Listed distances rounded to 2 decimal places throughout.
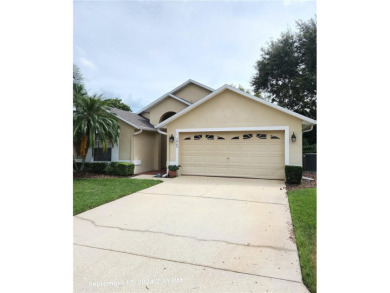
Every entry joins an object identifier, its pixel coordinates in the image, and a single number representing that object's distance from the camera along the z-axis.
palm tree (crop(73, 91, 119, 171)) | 9.05
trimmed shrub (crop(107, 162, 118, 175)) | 10.10
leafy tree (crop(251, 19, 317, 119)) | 8.30
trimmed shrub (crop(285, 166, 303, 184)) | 7.79
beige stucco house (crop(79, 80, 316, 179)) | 8.62
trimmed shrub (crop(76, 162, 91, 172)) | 10.63
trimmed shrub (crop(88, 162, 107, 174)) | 10.55
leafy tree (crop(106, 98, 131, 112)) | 24.76
